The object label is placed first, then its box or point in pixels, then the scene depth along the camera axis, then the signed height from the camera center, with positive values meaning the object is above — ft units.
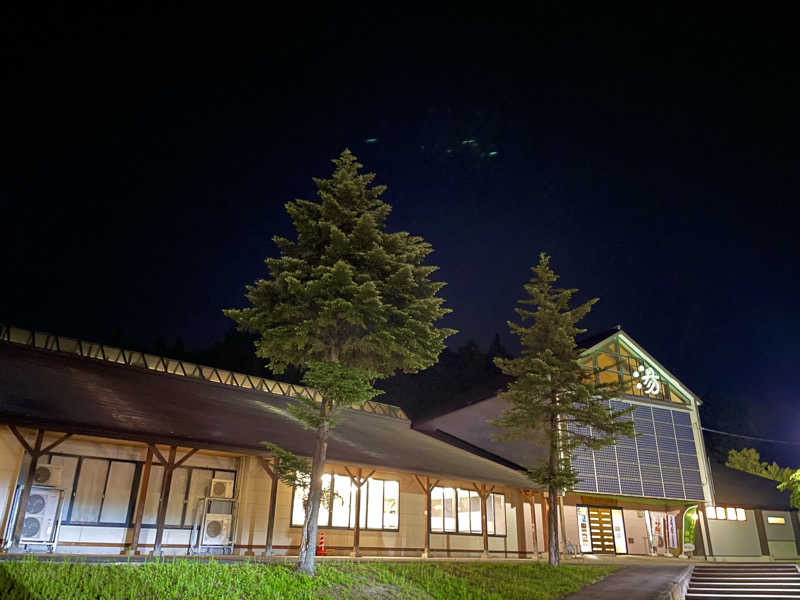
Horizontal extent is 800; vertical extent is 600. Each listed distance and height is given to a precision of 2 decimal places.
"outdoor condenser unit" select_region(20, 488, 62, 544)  41.51 -0.75
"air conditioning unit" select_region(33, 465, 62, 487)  42.91 +2.10
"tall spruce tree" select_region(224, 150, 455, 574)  35.94 +12.79
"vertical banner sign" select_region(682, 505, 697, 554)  92.38 -1.17
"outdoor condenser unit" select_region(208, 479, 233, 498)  50.67 +1.64
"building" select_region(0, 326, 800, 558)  42.32 +4.02
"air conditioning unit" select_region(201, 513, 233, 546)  49.21 -1.86
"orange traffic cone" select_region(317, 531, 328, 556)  51.26 -3.36
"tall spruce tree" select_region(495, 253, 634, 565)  57.77 +12.71
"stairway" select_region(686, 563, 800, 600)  48.24 -5.47
